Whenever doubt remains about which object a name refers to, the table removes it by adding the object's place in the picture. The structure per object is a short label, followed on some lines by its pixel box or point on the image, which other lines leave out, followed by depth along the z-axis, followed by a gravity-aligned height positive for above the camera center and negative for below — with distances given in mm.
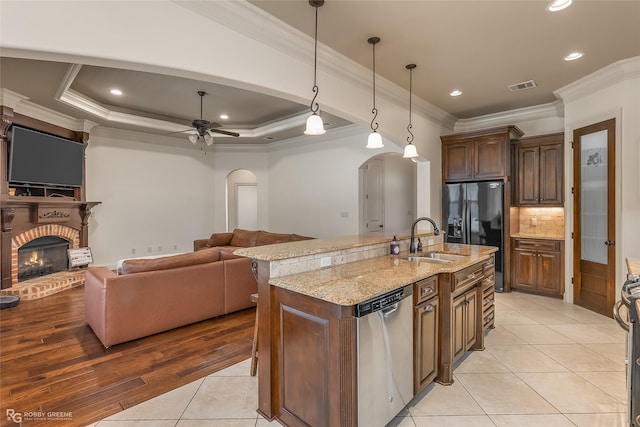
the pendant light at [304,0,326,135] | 2488 +715
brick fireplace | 4680 -166
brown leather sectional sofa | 3049 -869
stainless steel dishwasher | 1685 -840
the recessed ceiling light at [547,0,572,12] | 2487 +1662
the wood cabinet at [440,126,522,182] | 4824 +937
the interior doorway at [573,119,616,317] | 3795 -72
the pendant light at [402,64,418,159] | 3582 +708
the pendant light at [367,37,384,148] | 3029 +748
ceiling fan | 4859 +1338
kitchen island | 1631 -649
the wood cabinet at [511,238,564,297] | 4602 -831
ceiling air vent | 4113 +1685
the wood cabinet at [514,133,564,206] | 4680 +638
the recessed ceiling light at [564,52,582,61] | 3371 +1689
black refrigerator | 4848 -52
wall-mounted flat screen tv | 4801 +898
